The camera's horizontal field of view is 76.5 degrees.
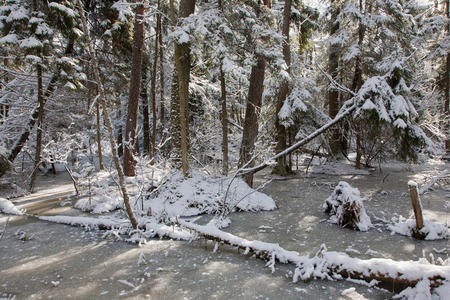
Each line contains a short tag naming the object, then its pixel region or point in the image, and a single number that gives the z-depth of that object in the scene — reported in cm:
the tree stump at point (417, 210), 552
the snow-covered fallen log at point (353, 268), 362
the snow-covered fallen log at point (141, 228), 605
